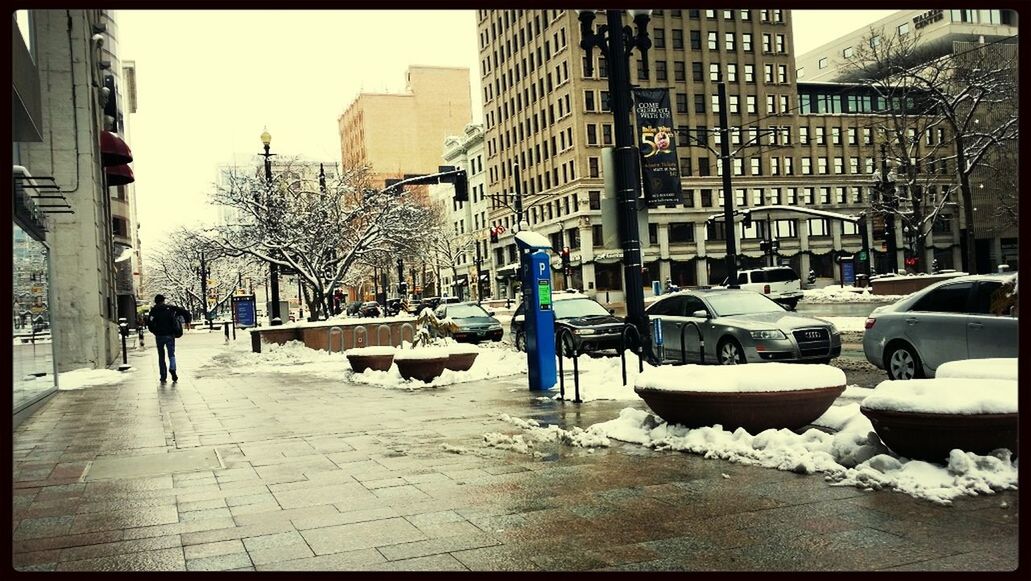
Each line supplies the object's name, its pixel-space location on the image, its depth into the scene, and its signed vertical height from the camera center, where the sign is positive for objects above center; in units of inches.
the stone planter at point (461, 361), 639.8 -45.1
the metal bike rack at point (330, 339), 1044.5 -37.0
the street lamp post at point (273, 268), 1151.0 +60.4
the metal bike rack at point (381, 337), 1038.4 -38.1
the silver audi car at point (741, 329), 545.0 -31.2
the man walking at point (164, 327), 735.1 -6.9
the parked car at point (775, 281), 1726.1 -1.8
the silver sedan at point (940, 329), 419.8 -30.6
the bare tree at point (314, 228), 1204.5 +117.2
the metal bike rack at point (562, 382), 444.9 -45.8
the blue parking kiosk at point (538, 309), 528.4 -8.9
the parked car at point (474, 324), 1106.7 -32.0
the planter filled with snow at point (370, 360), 684.1 -42.6
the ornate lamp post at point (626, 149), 523.5 +85.8
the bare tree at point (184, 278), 3479.3 +177.0
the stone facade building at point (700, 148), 3011.8 +516.8
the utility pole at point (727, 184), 1024.2 +117.4
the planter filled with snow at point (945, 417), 222.7 -38.4
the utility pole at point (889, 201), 1674.5 +142.6
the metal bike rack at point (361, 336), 1046.4 -36.1
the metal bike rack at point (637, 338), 503.9 -29.7
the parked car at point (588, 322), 767.1 -27.8
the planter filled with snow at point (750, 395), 292.8 -38.5
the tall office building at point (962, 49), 2365.0 +817.3
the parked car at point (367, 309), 2030.0 -11.9
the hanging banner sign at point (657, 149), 590.9 +97.5
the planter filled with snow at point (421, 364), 596.4 -42.4
